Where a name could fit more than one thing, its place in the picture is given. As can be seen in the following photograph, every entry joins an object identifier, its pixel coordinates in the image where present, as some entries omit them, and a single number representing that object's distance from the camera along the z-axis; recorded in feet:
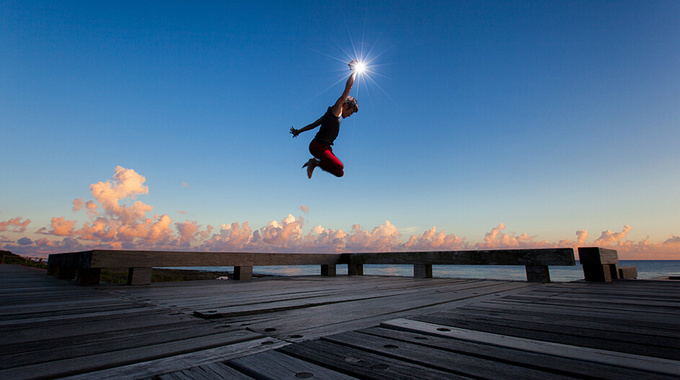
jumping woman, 16.12
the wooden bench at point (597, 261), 15.76
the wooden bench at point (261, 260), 14.57
